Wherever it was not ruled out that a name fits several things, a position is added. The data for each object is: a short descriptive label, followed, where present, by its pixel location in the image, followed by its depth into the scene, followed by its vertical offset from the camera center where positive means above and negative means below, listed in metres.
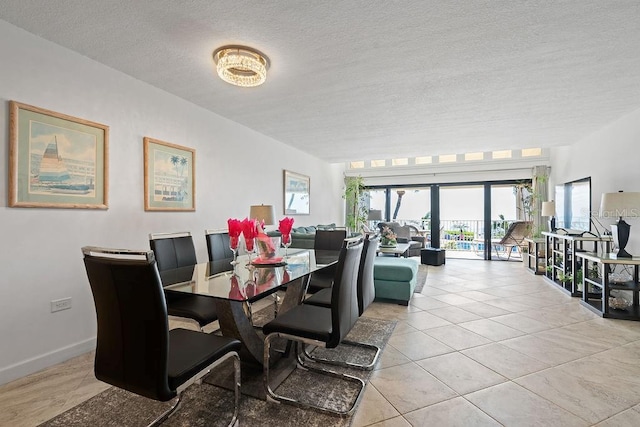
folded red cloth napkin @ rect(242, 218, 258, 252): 2.23 -0.13
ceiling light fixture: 2.27 +1.19
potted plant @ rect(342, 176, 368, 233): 8.27 +0.38
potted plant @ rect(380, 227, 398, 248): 5.68 -0.48
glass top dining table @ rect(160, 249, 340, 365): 1.68 -0.43
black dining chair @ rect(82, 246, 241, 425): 1.17 -0.48
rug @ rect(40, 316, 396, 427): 1.62 -1.15
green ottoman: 3.65 -0.84
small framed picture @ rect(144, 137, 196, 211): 3.02 +0.42
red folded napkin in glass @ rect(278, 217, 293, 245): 2.65 -0.11
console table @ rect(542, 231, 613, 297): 3.98 -0.64
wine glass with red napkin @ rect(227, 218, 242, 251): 2.23 -0.11
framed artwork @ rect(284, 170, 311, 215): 5.69 +0.44
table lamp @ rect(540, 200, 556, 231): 5.56 +0.10
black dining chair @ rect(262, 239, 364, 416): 1.67 -0.67
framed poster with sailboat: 2.09 +0.43
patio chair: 6.59 -0.45
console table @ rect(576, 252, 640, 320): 3.15 -0.81
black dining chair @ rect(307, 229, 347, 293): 3.58 -0.31
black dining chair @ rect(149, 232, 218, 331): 2.15 -0.42
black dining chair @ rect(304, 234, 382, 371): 2.09 -0.59
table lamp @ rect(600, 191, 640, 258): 3.19 +0.05
